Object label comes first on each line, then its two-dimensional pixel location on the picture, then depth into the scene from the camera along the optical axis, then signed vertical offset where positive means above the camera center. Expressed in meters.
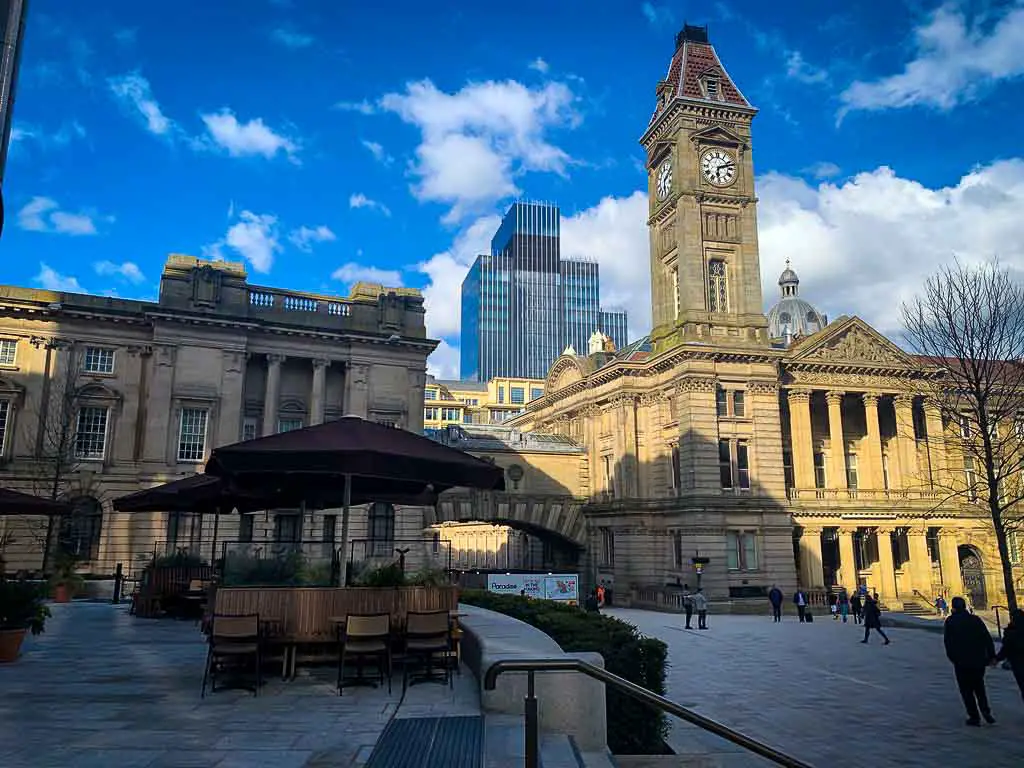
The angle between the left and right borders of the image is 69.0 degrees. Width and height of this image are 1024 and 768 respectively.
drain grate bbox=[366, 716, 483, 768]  6.45 -1.87
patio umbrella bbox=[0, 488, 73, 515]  12.74 +0.56
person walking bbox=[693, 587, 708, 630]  29.97 -2.71
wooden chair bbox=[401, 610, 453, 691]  9.55 -1.27
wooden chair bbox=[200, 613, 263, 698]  9.16 -1.23
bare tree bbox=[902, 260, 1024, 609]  20.67 +5.66
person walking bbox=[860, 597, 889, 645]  24.72 -2.52
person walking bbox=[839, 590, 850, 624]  35.75 -2.98
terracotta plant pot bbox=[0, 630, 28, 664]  11.55 -1.63
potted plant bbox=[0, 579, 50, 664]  11.59 -1.18
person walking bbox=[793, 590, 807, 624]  34.31 -2.93
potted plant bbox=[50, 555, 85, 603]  24.84 -1.43
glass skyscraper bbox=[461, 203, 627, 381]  171.88 +54.18
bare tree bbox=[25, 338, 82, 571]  29.89 +4.83
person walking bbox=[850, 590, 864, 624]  32.97 -2.94
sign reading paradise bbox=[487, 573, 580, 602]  30.33 -1.84
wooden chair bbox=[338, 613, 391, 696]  9.41 -1.26
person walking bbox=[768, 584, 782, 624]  34.47 -2.80
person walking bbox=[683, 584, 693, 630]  30.41 -2.61
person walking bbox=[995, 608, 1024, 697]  12.08 -1.71
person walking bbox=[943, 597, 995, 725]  11.80 -1.74
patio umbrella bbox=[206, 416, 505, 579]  9.62 +1.04
